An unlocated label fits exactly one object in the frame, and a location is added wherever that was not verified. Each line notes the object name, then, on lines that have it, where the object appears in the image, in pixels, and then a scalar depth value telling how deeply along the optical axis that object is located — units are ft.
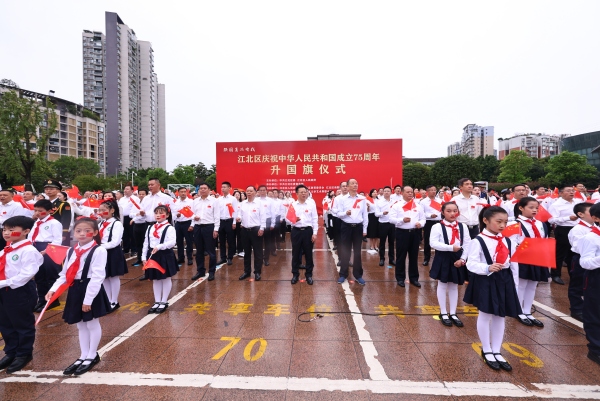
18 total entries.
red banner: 44.70
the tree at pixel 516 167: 140.15
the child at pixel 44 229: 13.25
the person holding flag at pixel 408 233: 17.24
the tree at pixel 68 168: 134.62
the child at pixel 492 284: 9.23
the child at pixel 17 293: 9.30
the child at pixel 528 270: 12.42
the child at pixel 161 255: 13.83
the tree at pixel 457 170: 121.08
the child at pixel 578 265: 11.19
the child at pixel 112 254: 13.73
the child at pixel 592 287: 9.67
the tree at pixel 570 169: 115.34
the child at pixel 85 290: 9.07
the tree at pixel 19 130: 73.61
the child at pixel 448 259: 12.45
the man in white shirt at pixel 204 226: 19.39
